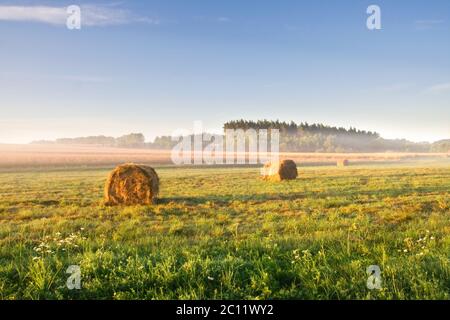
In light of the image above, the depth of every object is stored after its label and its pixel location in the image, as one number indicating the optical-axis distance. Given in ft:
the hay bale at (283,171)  108.17
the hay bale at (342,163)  201.73
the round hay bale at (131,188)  66.28
